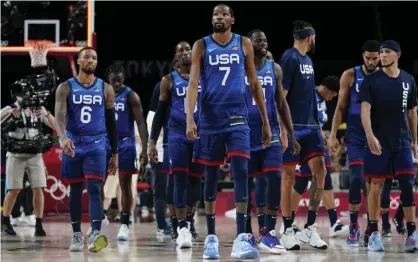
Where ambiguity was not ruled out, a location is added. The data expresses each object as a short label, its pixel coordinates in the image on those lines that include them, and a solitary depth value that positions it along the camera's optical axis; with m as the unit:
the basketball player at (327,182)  20.06
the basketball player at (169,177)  19.83
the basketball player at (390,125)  16.78
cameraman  22.27
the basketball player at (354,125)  18.53
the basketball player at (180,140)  17.89
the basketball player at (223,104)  14.70
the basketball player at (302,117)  17.50
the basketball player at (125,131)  20.44
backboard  31.52
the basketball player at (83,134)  16.84
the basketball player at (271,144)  16.27
